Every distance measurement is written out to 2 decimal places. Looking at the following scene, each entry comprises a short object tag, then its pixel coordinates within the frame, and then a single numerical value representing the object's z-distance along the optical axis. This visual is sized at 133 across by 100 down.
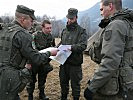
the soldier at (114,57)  1.57
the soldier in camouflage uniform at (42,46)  3.05
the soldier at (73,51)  2.91
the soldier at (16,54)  1.95
